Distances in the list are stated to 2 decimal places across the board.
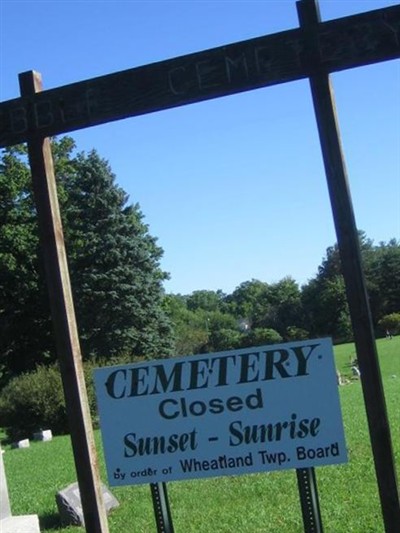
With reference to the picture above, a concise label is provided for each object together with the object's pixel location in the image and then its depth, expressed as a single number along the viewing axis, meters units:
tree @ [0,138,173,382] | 41.09
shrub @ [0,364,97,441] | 26.91
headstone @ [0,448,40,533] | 5.80
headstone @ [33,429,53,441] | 24.06
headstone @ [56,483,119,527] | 8.30
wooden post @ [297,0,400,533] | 4.09
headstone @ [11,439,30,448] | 22.25
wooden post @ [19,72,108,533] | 4.64
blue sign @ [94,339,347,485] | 4.29
